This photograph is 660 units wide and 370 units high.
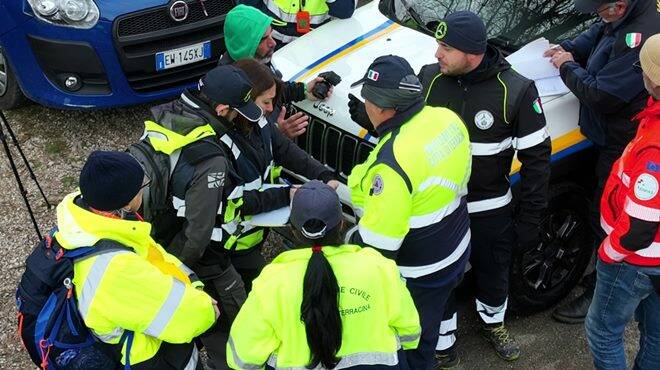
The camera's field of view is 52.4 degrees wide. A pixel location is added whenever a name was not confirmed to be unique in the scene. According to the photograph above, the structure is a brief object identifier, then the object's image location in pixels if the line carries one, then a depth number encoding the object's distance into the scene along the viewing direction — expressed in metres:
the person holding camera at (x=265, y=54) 3.57
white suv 3.51
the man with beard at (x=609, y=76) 3.17
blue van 4.73
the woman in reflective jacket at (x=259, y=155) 2.99
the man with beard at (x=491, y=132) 3.02
